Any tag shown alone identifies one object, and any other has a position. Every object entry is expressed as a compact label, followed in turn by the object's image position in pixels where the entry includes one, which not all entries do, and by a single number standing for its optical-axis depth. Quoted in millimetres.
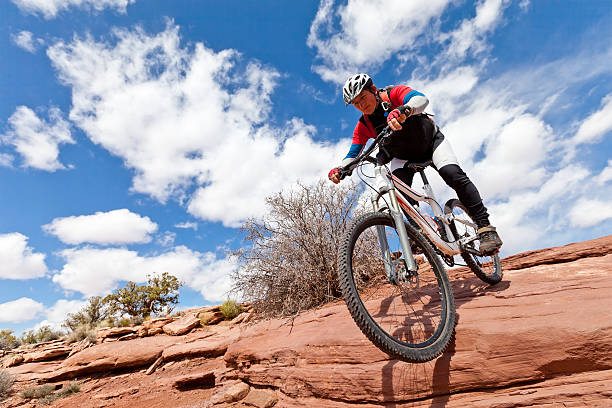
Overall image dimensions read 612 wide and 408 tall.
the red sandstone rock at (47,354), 14141
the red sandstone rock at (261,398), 4534
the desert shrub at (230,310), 12781
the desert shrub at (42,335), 20188
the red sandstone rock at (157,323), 13646
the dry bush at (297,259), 6922
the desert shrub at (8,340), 18605
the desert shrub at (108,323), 18709
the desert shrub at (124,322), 18466
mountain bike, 2565
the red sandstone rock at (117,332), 14148
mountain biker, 3611
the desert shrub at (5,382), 11083
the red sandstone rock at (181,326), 12414
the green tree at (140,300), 22359
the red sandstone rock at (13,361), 14055
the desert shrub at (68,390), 10320
